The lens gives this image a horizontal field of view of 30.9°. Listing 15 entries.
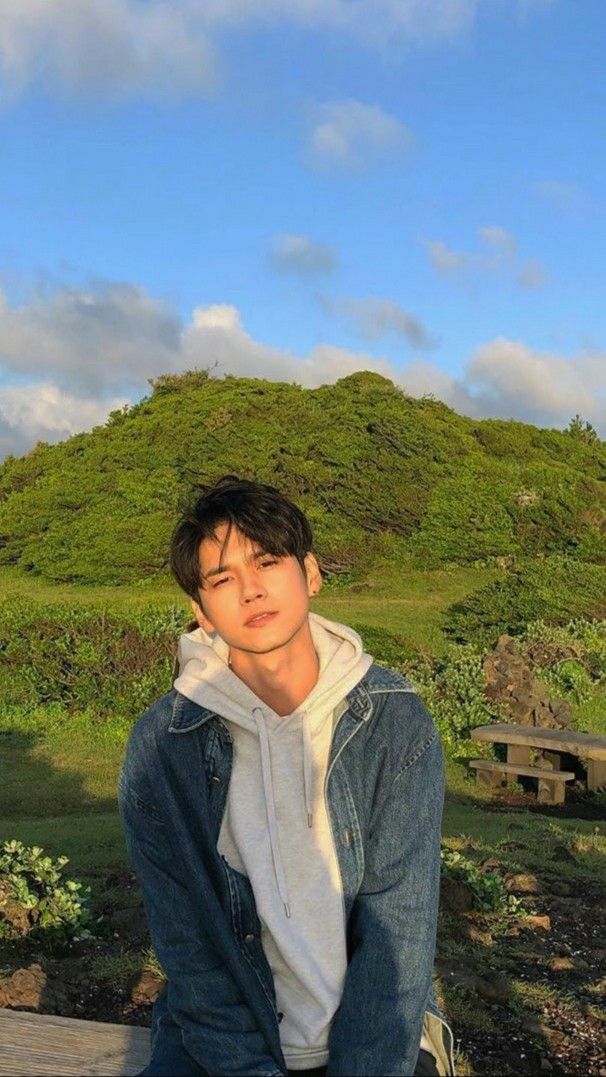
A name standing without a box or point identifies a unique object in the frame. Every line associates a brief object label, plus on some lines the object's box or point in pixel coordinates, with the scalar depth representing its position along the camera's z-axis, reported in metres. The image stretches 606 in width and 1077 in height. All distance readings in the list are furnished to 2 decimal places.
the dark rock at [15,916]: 4.64
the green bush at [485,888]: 5.14
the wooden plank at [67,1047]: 2.22
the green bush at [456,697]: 11.67
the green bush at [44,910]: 4.61
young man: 2.07
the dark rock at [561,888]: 5.79
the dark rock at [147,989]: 3.95
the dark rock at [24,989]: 3.66
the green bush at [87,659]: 12.21
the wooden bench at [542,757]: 10.04
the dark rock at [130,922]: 4.75
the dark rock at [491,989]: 3.87
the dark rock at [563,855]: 6.65
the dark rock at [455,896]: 5.09
